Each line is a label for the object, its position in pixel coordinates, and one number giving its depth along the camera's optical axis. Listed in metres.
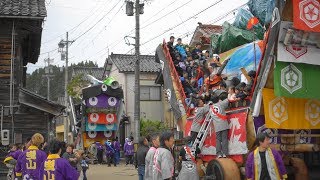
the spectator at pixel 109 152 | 26.50
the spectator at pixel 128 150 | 27.08
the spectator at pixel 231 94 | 9.06
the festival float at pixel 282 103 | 8.00
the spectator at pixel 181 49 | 14.30
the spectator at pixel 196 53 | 14.38
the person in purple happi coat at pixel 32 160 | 8.51
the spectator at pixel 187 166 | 8.18
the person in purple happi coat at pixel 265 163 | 6.93
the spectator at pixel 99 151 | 27.85
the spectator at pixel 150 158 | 8.46
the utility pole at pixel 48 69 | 56.43
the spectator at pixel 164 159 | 7.54
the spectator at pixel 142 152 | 11.11
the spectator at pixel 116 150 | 26.74
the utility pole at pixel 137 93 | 23.33
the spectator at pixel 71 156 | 9.27
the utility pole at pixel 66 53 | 40.50
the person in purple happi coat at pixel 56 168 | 6.66
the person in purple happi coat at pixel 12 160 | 10.93
